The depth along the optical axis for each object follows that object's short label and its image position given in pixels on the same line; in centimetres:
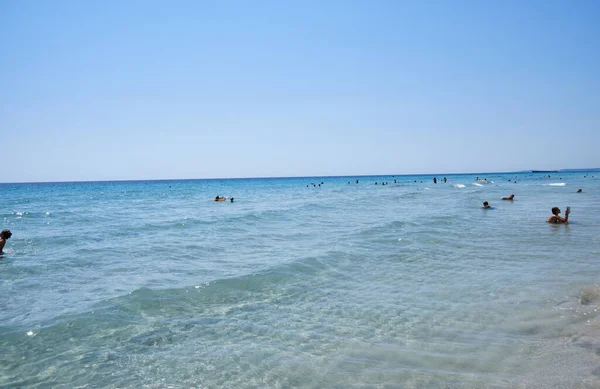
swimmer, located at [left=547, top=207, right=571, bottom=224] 1745
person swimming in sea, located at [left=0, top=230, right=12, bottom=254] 1314
